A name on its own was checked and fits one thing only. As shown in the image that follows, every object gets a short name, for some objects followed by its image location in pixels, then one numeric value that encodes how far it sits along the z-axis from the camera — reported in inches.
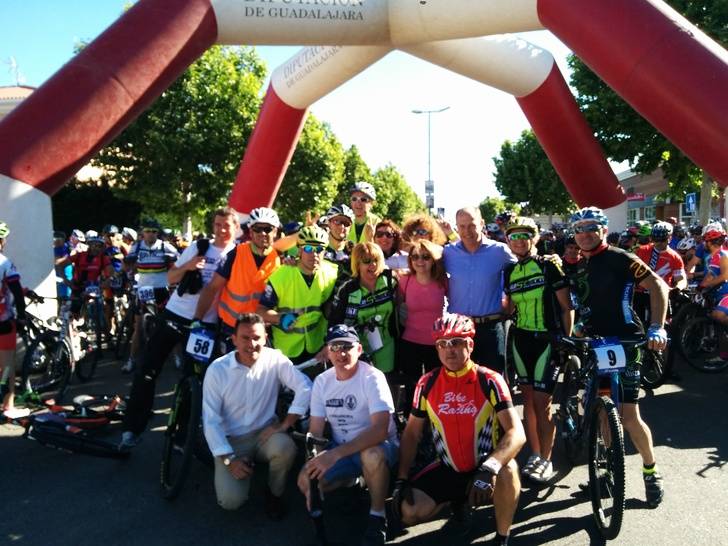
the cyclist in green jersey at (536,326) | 173.3
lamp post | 1117.1
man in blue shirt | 185.2
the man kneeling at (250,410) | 150.6
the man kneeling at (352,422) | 139.9
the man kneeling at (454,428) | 135.6
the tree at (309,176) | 1058.1
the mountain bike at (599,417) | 134.3
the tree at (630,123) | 597.9
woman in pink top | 187.3
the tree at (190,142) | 888.9
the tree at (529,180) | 1504.7
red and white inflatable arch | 273.4
